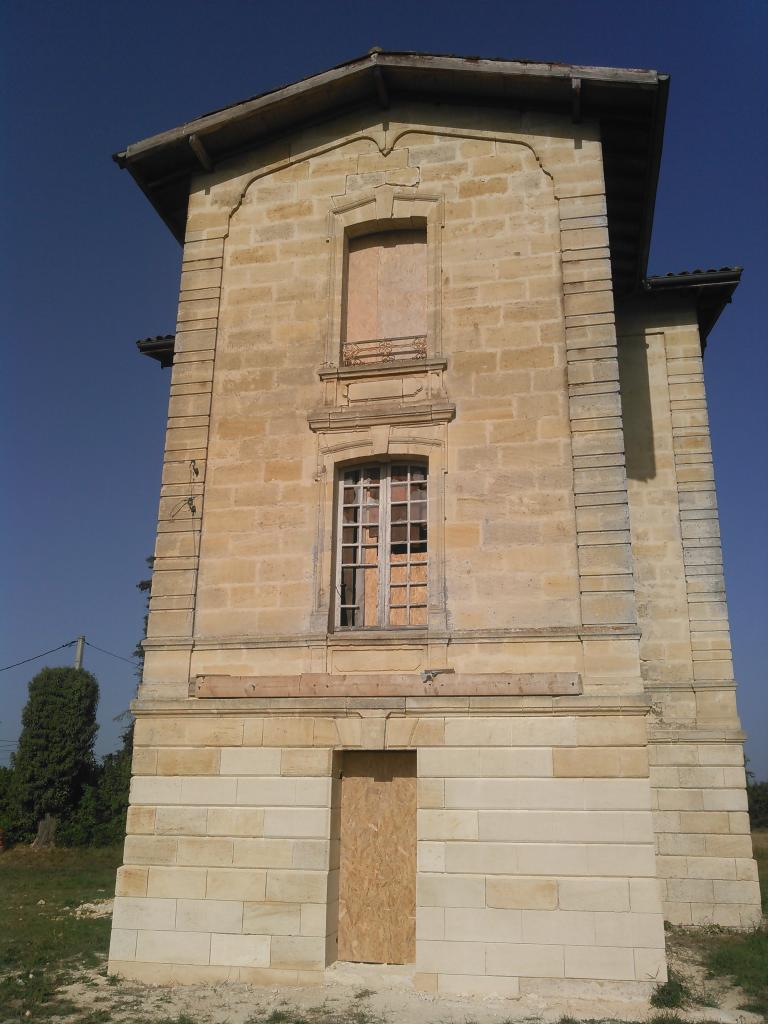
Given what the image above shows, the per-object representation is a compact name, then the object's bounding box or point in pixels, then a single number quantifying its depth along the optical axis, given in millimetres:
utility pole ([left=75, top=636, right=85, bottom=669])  31703
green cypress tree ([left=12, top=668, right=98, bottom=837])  21906
